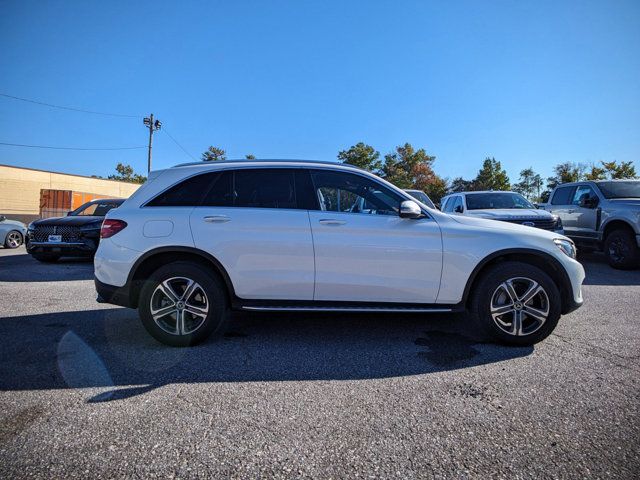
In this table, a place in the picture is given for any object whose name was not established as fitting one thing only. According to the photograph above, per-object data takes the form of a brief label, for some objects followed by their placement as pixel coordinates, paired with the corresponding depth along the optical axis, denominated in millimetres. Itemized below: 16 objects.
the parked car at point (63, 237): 8008
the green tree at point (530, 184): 89550
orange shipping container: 25922
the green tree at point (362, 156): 51219
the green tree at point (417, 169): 52469
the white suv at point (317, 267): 3330
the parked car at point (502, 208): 7343
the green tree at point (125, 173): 75300
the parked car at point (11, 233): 12172
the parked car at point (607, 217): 8047
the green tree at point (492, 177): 51031
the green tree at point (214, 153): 52297
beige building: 27672
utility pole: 31450
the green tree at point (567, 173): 48378
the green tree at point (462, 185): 63162
